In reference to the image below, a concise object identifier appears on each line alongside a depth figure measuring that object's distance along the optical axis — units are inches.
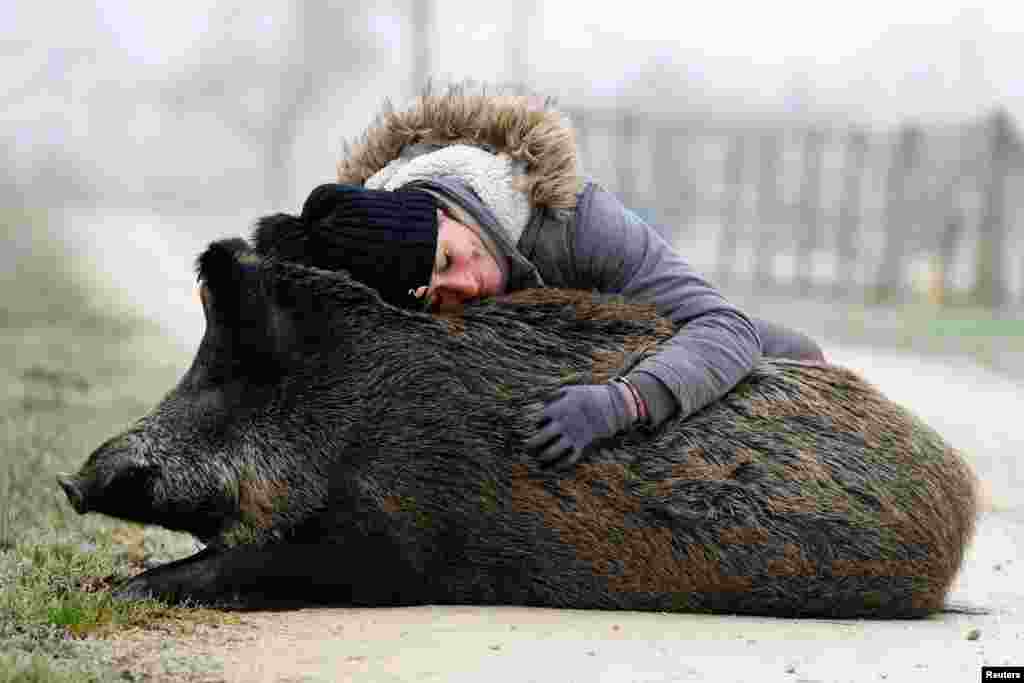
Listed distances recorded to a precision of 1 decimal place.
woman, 338.0
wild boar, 334.0
